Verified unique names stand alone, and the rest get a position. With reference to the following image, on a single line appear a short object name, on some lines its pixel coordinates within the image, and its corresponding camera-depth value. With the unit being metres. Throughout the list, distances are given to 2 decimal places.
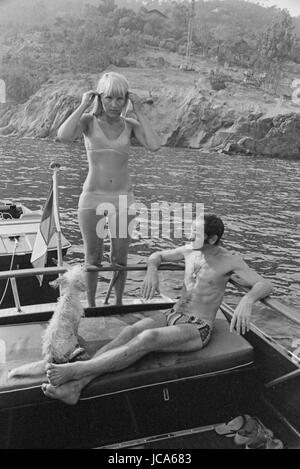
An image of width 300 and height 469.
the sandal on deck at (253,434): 4.51
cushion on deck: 4.09
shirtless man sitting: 4.13
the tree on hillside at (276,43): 94.38
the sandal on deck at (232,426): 4.68
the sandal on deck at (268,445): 4.48
